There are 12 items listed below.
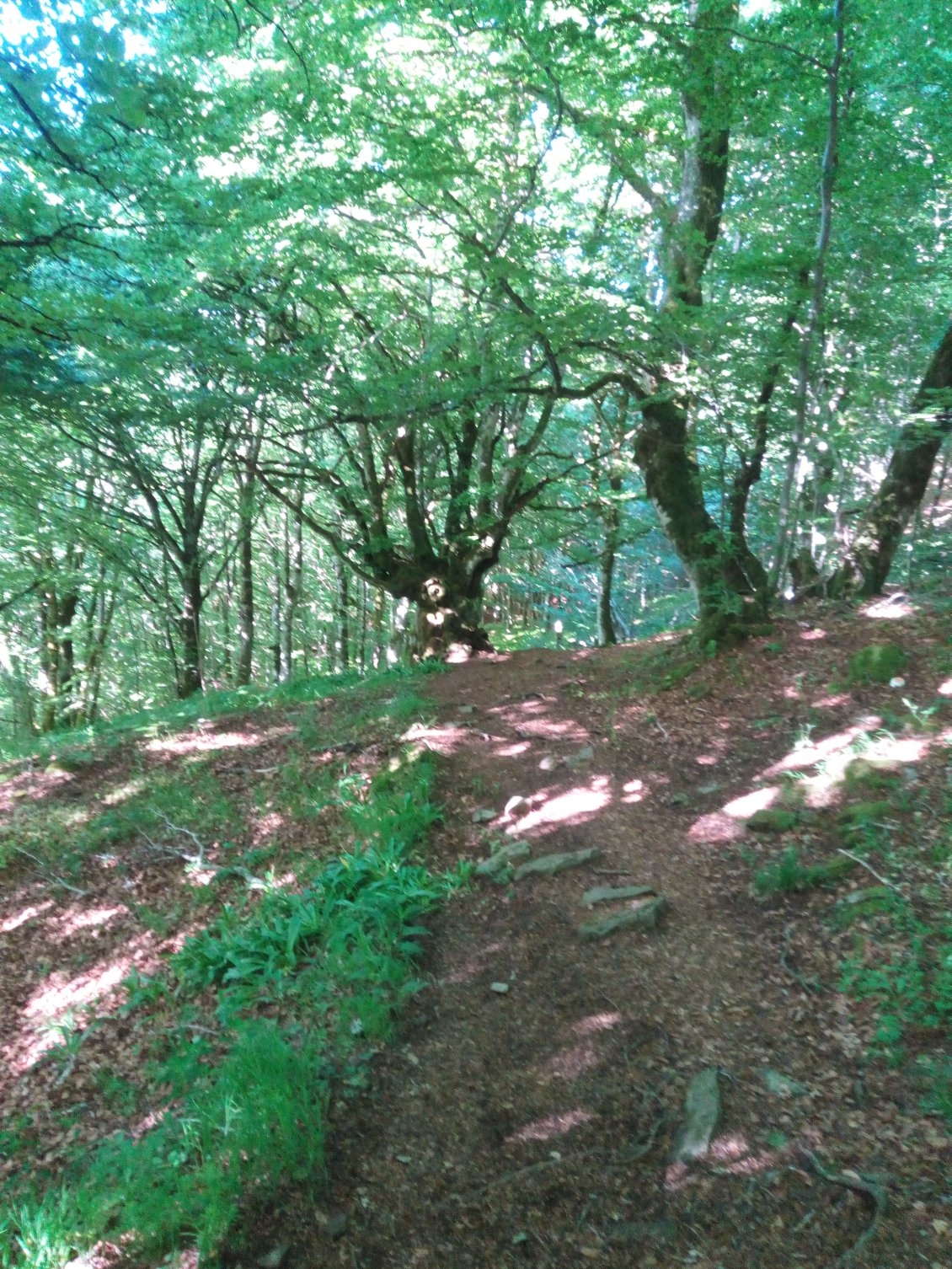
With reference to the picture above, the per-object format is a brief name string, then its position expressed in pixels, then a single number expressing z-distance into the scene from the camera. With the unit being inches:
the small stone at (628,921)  174.6
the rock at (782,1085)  128.4
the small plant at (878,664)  257.6
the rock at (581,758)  258.5
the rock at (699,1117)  119.6
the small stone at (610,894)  185.2
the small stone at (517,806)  233.1
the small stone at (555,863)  199.9
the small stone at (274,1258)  114.0
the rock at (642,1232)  108.7
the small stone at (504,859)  204.2
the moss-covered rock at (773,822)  201.6
